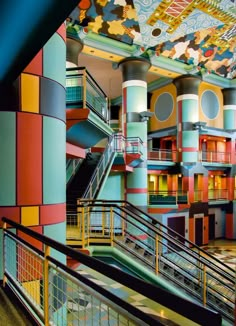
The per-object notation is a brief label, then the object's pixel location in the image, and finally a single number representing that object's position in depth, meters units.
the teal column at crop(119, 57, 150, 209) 15.70
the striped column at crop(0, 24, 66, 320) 4.32
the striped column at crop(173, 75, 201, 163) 18.58
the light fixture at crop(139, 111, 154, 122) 15.83
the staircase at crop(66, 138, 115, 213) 9.16
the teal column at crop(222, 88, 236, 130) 20.84
